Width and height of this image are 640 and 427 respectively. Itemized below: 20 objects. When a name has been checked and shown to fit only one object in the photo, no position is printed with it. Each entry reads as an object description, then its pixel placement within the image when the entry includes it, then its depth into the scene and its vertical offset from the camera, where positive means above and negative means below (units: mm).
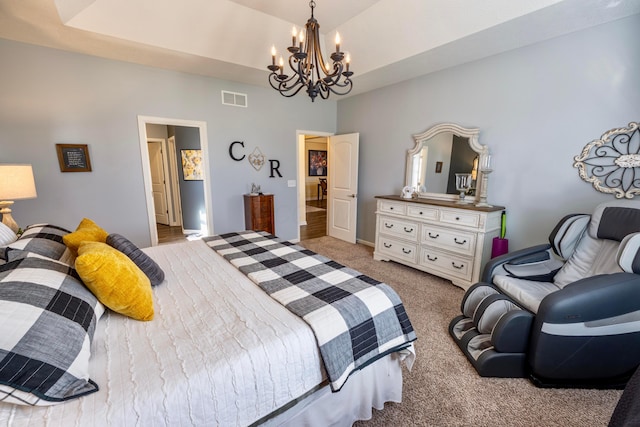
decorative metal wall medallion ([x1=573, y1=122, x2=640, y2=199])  2152 +87
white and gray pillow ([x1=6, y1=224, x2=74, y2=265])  1397 -414
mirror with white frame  3053 +135
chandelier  1847 +767
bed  805 -699
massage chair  1484 -867
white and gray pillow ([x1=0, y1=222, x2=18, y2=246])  1520 -402
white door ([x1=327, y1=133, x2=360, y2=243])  4438 -261
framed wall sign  2793 +129
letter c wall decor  3822 +252
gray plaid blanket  1171 -669
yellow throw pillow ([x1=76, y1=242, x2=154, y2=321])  1112 -499
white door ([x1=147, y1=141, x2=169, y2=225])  5582 -263
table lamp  1993 -132
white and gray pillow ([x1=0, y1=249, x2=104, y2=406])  740 -541
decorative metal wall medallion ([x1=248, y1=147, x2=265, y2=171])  4051 +180
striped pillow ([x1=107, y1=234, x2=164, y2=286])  1520 -519
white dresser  2789 -756
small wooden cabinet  3932 -639
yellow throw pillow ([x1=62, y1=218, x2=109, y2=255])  1551 -414
